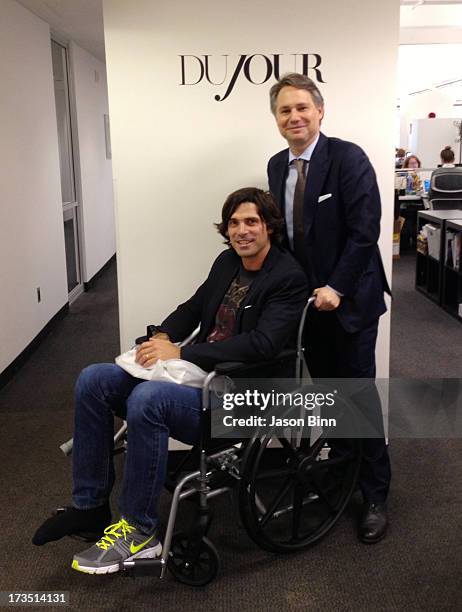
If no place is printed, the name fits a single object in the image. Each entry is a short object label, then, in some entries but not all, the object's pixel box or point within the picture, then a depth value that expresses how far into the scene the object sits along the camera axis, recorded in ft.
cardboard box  28.40
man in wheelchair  7.08
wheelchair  7.22
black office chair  25.77
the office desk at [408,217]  30.63
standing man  7.94
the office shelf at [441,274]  20.06
